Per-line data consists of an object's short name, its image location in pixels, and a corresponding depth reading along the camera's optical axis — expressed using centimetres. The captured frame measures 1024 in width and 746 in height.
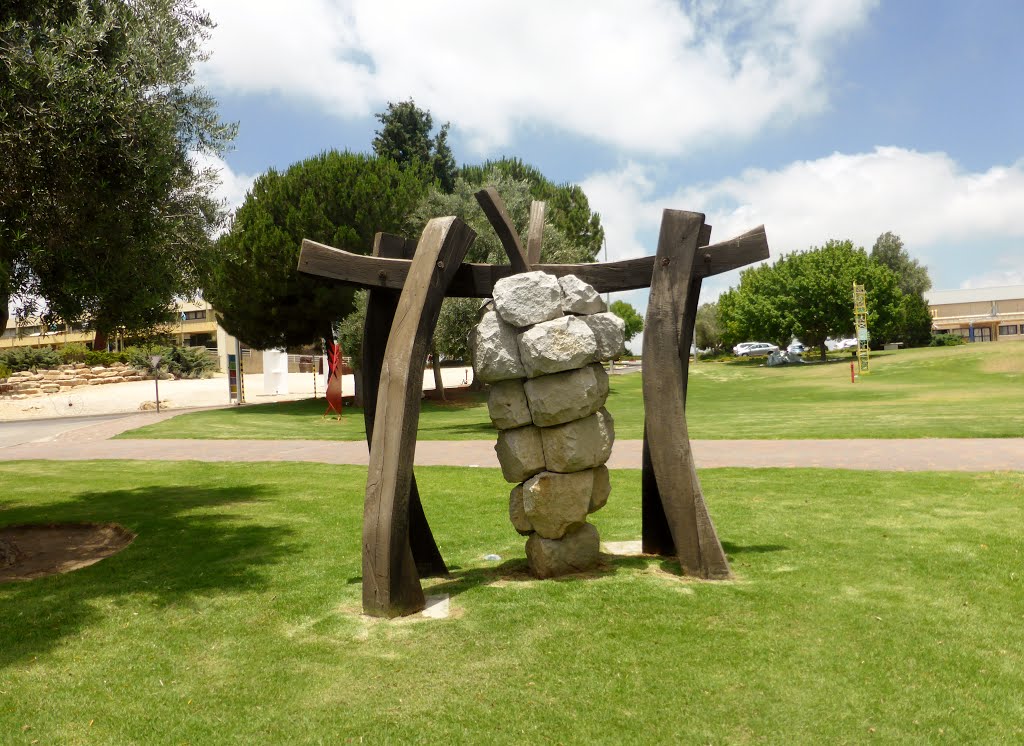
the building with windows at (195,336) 5874
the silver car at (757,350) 6969
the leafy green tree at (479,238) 2320
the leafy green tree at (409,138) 4197
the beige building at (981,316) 8344
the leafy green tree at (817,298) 5278
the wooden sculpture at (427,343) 546
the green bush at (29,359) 4350
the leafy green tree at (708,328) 7656
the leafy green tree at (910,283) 6153
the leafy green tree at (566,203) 4172
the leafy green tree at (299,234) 2775
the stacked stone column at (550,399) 570
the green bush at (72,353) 4616
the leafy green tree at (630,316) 9264
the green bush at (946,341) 6119
